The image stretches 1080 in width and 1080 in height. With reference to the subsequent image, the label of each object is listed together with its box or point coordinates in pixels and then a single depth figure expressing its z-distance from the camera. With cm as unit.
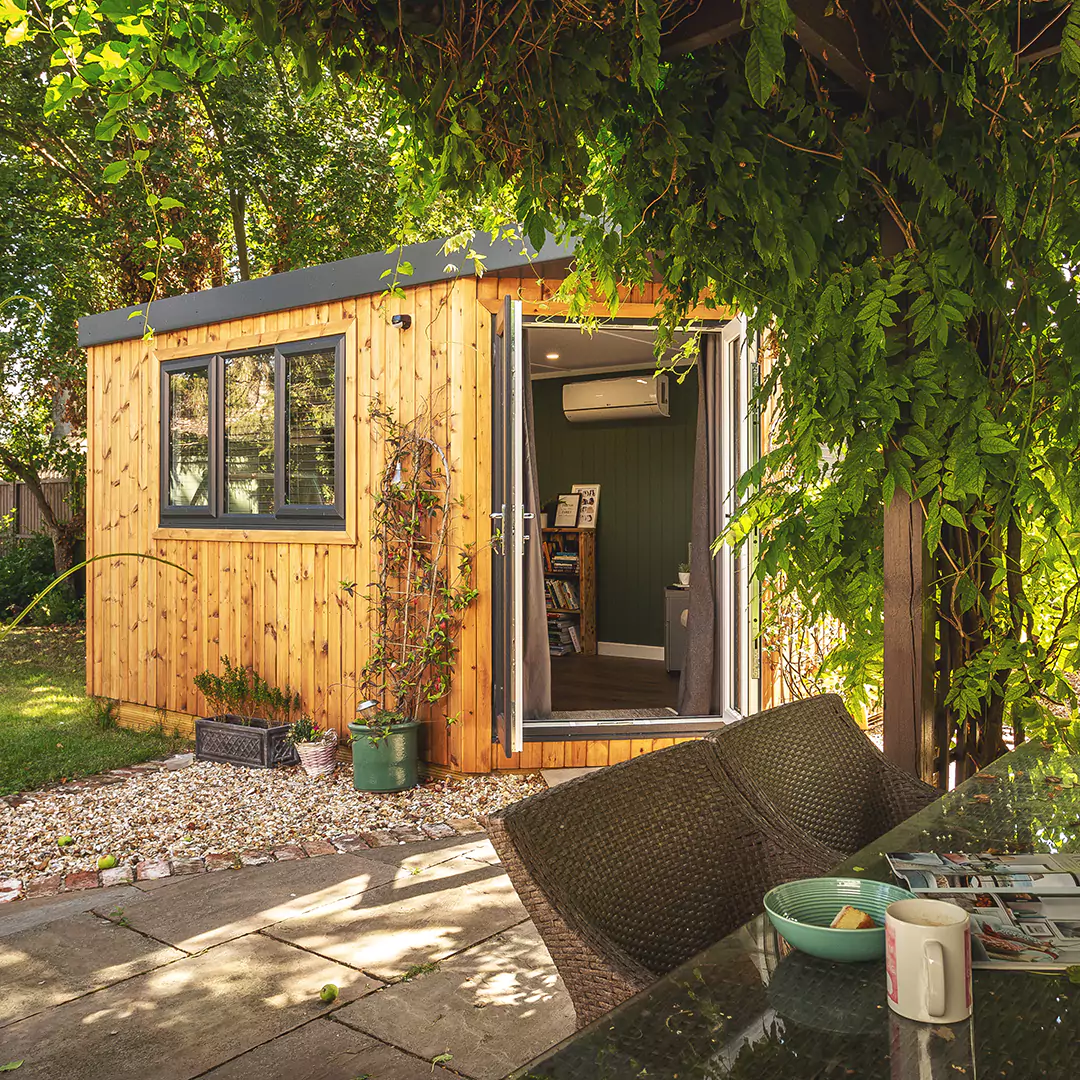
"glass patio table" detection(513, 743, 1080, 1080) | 88
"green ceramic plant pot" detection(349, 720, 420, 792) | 466
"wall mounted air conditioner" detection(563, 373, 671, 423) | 823
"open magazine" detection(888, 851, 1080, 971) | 112
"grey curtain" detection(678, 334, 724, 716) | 534
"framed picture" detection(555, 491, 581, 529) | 905
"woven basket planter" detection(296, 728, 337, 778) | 503
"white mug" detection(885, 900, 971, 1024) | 94
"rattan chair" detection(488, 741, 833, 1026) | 126
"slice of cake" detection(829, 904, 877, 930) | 113
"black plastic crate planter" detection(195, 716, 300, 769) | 525
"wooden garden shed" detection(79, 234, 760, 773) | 478
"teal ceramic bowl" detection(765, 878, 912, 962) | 110
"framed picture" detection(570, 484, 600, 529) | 895
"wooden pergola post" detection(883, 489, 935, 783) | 230
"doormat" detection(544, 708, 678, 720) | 529
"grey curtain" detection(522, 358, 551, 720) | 536
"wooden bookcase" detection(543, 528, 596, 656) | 878
